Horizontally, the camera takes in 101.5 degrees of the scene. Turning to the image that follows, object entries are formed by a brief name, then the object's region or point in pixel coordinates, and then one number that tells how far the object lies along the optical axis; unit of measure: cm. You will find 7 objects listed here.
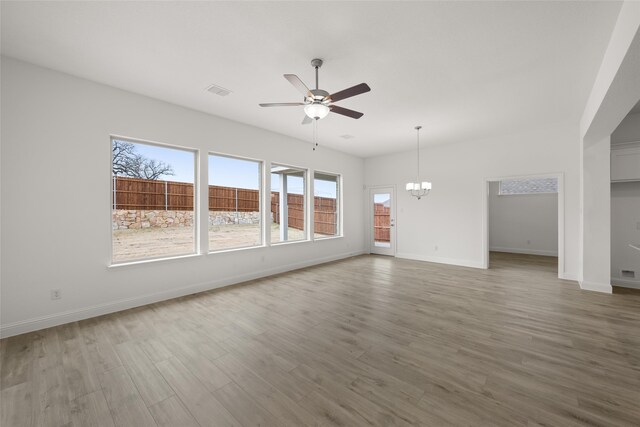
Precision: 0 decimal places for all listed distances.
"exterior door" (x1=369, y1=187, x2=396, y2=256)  778
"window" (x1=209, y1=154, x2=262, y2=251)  480
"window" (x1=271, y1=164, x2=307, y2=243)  586
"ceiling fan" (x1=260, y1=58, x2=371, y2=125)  258
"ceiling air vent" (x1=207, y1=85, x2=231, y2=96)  363
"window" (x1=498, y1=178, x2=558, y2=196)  787
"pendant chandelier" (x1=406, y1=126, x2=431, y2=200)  603
